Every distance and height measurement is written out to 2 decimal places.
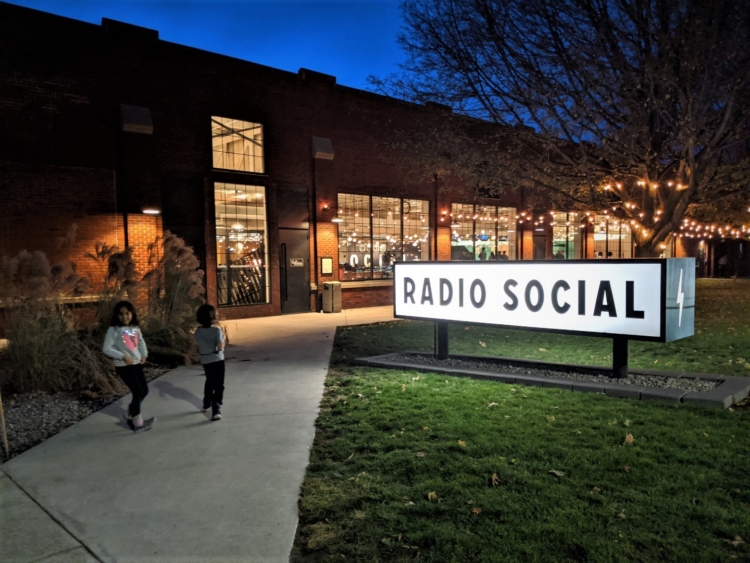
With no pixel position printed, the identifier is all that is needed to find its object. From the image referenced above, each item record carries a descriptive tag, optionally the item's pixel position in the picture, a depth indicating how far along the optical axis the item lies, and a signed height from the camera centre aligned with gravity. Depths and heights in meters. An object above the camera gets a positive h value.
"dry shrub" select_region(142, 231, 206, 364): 8.95 -0.81
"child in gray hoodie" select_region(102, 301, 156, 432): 5.37 -0.99
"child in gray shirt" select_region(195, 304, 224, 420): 5.78 -1.10
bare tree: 10.50 +3.52
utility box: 17.30 -1.39
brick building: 12.57 +2.60
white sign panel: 6.18 -0.55
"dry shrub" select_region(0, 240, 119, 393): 6.61 -1.00
